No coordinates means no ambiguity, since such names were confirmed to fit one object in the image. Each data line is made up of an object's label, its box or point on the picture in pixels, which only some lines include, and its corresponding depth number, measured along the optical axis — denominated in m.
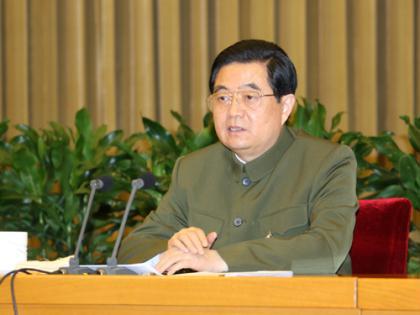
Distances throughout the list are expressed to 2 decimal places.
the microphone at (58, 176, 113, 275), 4.47
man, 5.47
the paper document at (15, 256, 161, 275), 4.45
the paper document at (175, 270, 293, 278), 3.87
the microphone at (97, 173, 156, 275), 4.41
